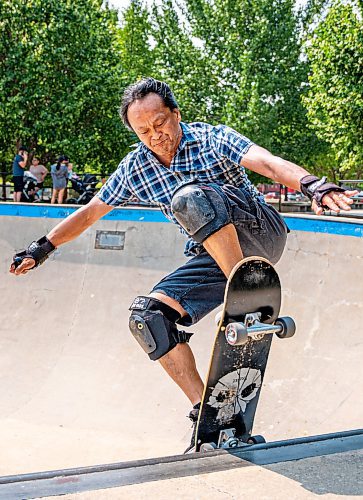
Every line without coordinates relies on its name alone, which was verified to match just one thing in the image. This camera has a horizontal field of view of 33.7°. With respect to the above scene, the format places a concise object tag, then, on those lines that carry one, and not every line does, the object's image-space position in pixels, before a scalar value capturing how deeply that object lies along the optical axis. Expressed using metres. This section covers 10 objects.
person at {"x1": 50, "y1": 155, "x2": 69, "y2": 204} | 13.38
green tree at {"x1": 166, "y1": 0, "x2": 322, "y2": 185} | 26.44
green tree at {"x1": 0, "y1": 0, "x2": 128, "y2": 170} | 21.42
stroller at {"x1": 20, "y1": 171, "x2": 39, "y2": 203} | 13.97
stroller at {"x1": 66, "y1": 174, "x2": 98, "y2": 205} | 14.21
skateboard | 2.43
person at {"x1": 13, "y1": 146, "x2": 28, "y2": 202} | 13.05
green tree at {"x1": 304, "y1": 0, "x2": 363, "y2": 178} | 16.77
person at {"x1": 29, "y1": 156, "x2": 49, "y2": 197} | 14.64
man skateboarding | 2.49
